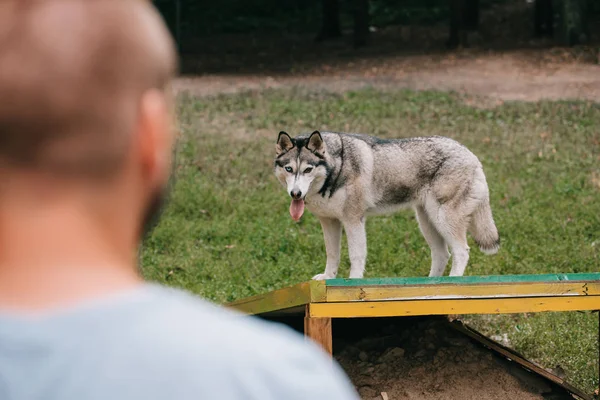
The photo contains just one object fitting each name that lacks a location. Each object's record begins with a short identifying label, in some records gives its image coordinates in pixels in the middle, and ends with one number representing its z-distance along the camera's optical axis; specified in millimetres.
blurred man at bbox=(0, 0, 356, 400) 1512
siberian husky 11493
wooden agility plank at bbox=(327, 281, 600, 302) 8095
